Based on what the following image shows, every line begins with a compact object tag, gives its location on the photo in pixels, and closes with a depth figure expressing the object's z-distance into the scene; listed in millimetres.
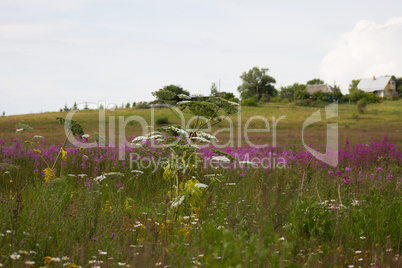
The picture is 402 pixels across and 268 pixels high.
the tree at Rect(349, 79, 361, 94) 112275
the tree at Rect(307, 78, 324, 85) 113750
